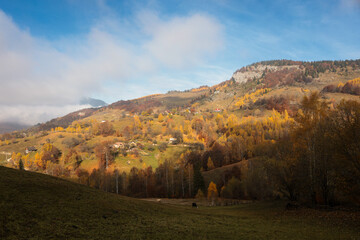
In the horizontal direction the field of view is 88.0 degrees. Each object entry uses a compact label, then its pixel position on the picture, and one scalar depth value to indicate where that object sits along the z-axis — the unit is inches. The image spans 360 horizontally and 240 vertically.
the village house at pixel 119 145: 6970.5
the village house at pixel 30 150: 7470.5
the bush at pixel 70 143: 7564.5
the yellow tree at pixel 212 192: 3067.9
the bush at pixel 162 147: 6980.8
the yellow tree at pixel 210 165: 5093.5
